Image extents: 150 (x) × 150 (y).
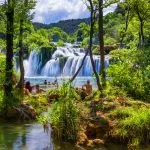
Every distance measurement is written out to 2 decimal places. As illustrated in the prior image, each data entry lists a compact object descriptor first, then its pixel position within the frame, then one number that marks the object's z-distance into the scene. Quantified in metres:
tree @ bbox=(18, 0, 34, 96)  17.66
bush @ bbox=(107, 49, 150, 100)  15.67
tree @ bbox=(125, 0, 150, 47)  20.69
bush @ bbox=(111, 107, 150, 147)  10.80
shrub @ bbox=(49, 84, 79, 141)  11.11
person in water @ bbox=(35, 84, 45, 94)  23.24
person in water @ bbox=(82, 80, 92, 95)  21.78
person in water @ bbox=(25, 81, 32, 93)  22.94
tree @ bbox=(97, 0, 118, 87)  17.90
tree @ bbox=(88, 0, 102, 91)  17.80
